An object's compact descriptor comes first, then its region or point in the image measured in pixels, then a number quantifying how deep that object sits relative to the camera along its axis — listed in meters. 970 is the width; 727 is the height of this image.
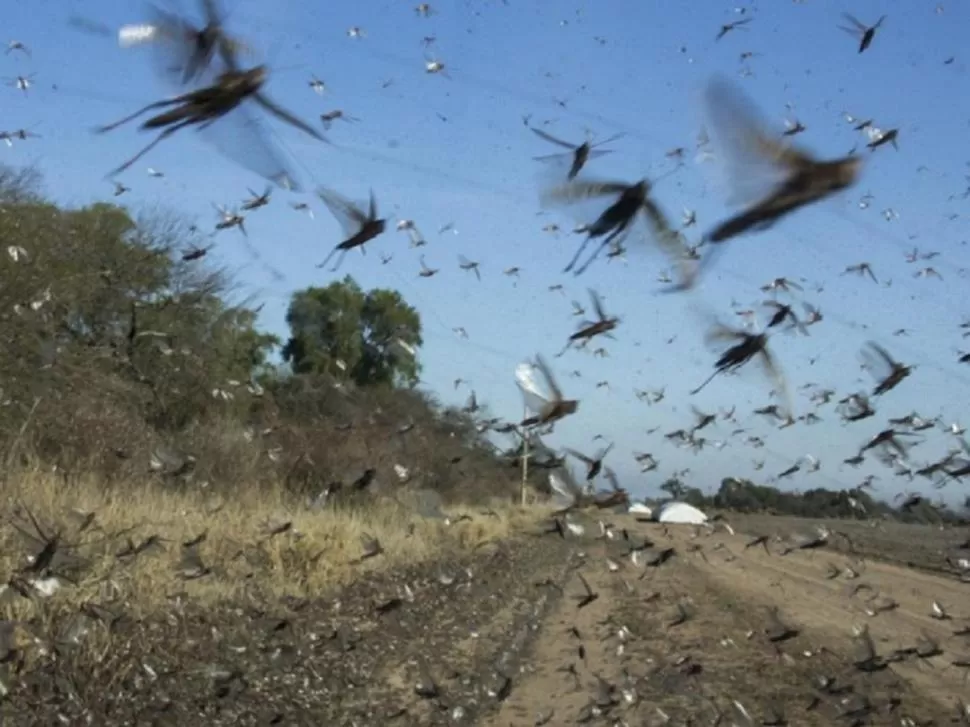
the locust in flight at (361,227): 2.76
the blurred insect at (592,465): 4.37
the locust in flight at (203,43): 2.09
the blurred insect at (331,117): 3.07
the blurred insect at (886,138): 3.00
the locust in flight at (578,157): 2.50
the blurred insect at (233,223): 3.18
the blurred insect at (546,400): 3.34
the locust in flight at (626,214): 2.30
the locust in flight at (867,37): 3.17
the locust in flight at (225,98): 2.06
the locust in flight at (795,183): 1.95
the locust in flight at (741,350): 2.82
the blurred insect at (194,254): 3.81
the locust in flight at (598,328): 3.12
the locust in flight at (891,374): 3.80
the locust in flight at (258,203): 3.06
